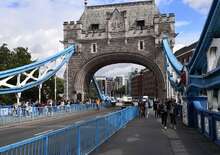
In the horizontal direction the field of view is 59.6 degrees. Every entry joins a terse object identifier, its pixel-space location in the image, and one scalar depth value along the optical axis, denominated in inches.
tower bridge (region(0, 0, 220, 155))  186.5
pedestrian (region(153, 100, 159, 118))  527.0
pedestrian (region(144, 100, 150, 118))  520.3
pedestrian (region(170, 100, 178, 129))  327.7
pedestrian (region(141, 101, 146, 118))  528.4
